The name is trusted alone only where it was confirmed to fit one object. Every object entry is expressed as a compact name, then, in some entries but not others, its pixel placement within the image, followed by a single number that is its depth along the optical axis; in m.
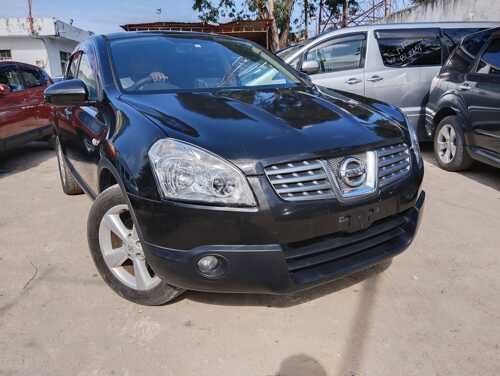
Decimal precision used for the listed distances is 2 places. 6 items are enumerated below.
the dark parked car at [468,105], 4.06
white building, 20.66
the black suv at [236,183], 1.73
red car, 5.62
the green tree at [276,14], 14.95
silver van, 5.36
